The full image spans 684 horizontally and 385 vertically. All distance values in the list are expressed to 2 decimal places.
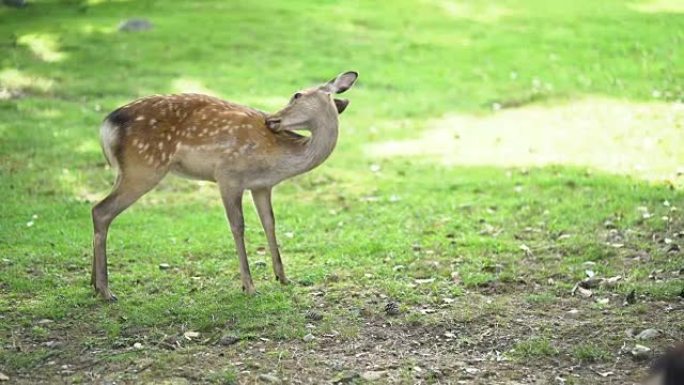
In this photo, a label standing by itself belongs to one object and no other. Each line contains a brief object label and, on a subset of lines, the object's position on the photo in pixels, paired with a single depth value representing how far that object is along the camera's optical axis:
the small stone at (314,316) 14.37
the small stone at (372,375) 12.40
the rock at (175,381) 12.20
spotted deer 15.06
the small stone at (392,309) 14.52
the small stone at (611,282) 15.44
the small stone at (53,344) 13.44
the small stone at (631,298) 14.67
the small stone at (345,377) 12.34
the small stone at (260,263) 16.98
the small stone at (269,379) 12.29
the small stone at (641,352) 12.77
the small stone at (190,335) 13.62
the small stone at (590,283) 15.53
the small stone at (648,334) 13.30
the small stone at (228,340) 13.49
